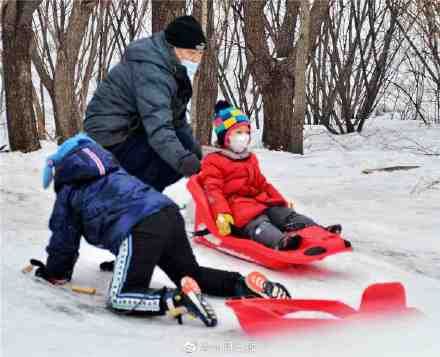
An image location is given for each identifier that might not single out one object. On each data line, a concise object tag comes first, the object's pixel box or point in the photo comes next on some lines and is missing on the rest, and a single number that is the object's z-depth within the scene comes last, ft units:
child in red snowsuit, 24.44
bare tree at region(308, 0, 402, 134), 64.10
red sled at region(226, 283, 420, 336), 14.90
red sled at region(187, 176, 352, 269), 22.23
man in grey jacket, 20.36
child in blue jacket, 16.15
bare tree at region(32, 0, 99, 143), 50.52
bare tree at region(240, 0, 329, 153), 50.16
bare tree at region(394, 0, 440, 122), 47.80
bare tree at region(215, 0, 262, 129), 79.22
